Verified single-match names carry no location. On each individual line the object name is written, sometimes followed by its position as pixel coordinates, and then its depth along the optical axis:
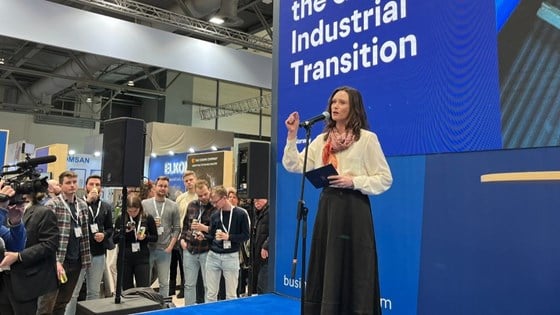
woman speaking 1.97
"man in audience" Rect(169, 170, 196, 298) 6.12
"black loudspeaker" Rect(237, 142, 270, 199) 4.52
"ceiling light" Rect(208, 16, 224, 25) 7.16
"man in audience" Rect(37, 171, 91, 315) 3.85
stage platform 2.88
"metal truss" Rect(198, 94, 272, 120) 14.01
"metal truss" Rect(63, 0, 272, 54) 6.78
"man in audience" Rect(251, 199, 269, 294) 5.04
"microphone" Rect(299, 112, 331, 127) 2.02
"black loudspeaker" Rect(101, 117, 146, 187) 3.51
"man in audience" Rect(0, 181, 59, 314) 3.03
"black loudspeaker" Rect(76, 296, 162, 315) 3.22
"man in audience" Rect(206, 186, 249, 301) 4.54
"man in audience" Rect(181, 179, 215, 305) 4.85
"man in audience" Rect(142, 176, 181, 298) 5.11
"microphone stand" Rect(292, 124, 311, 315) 1.92
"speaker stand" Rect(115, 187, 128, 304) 3.43
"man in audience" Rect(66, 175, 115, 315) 4.40
